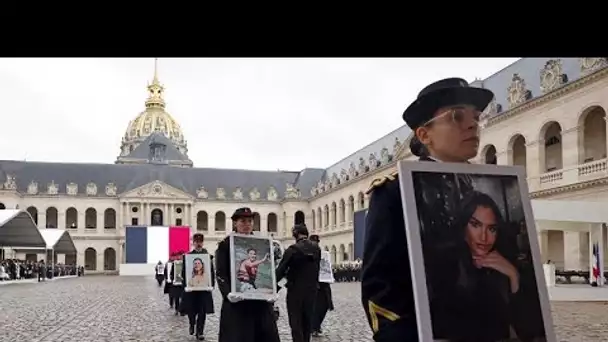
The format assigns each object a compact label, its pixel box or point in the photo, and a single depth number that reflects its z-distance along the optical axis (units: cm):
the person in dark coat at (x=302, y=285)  1001
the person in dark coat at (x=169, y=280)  1934
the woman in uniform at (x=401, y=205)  308
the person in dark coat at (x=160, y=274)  3656
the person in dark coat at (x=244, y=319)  661
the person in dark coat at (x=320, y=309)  1336
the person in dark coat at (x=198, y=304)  1270
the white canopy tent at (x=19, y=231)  3738
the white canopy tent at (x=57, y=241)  5033
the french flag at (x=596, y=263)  2313
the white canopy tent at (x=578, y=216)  2141
